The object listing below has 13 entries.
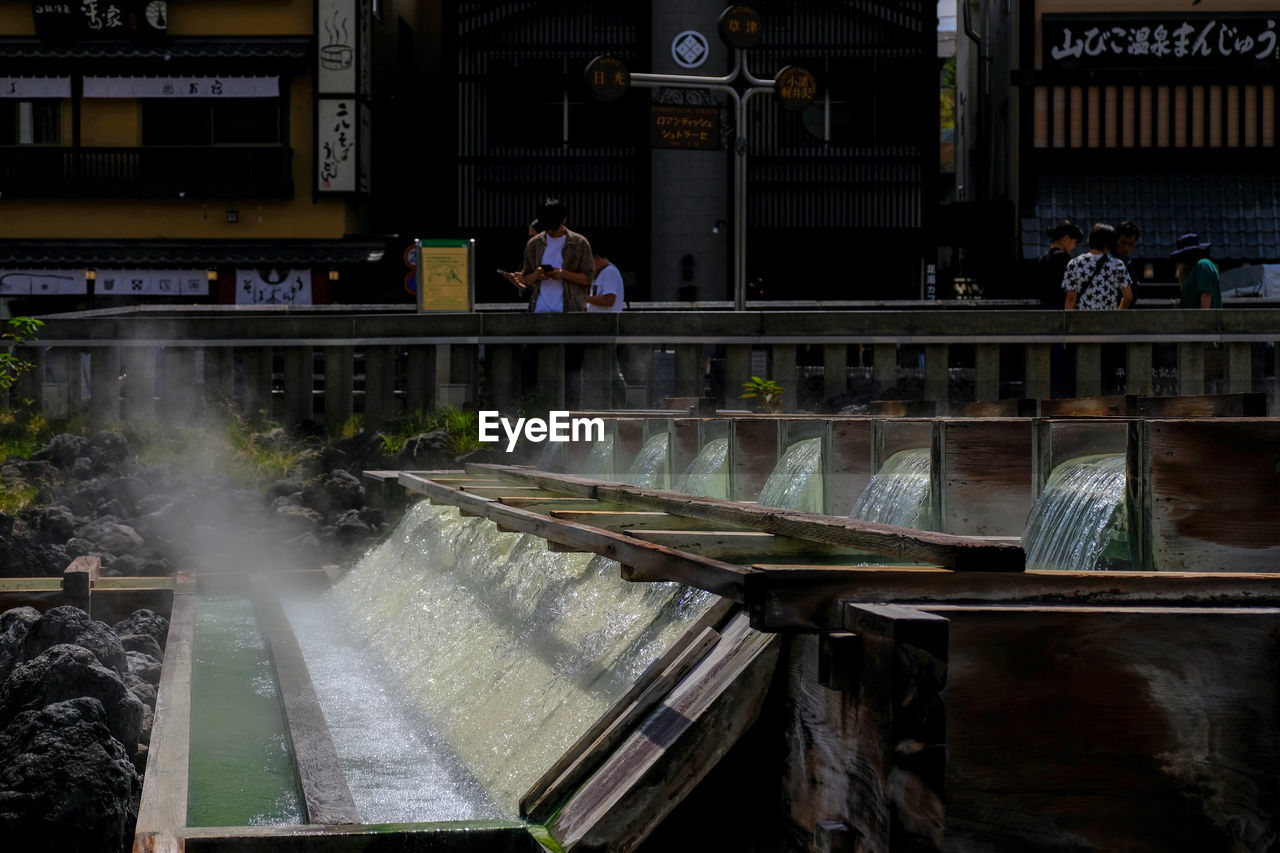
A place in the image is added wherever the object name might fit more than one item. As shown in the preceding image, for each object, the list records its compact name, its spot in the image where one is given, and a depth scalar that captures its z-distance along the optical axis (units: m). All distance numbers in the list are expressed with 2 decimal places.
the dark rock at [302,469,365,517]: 14.24
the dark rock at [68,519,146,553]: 12.78
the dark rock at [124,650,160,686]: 8.51
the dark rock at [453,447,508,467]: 14.33
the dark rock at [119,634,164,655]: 9.16
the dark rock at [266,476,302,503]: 14.32
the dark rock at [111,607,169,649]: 9.64
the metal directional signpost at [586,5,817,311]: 16.84
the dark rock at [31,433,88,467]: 14.38
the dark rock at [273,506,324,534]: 13.87
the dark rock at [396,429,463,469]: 14.43
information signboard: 16.09
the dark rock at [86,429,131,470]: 14.47
